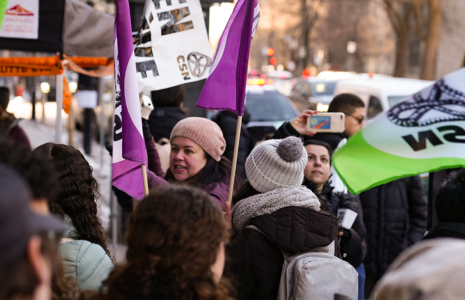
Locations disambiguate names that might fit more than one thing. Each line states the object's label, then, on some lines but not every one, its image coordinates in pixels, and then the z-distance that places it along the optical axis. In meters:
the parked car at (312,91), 17.45
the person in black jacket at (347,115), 4.75
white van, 10.03
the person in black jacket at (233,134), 6.17
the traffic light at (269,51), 39.38
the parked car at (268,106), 10.59
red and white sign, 4.86
